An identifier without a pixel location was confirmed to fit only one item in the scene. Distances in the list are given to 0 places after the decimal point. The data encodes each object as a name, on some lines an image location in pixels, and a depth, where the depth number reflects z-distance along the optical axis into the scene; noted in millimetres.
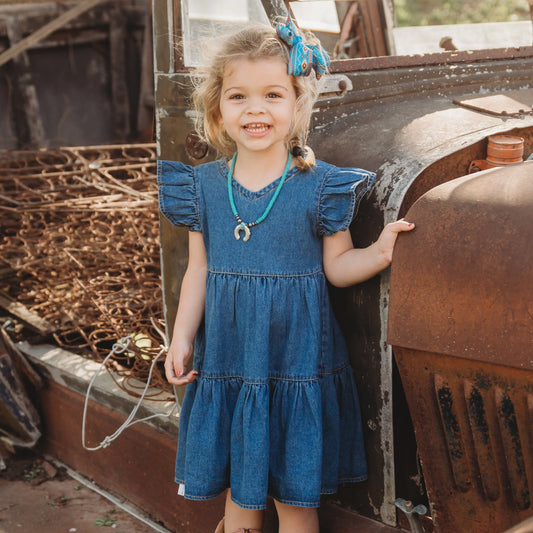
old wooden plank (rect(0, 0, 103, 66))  3918
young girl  1665
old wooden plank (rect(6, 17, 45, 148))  6281
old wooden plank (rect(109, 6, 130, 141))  6840
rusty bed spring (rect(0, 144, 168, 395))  3053
